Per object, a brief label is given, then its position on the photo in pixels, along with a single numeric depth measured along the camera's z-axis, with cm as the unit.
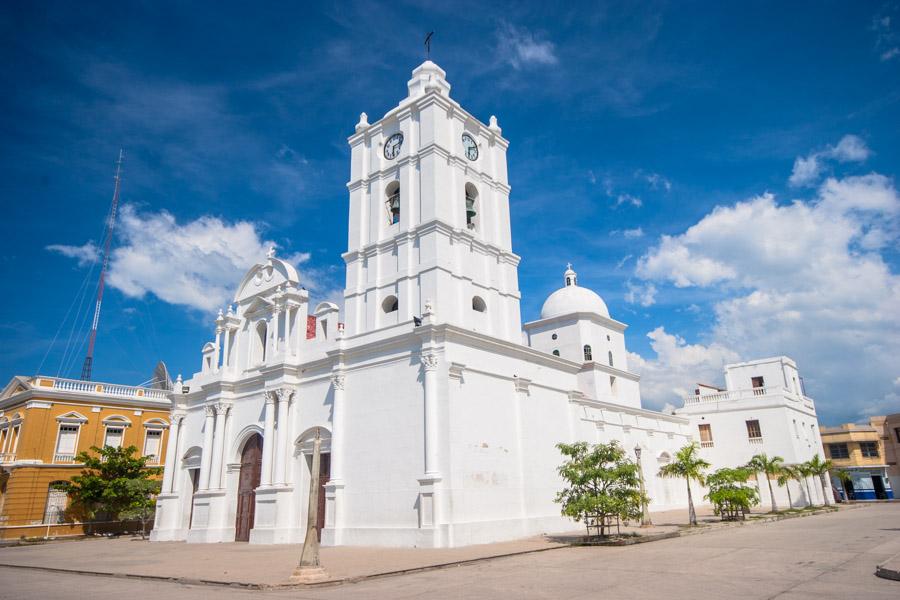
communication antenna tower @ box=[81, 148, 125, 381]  4341
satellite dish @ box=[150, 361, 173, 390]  4206
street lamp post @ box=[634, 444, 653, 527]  2317
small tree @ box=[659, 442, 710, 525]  2473
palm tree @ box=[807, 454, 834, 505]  3559
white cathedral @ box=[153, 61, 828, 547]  1983
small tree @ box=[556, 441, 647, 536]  1770
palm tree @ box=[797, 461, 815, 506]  3425
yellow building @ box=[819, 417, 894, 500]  4831
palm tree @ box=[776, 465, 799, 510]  3211
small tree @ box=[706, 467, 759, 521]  2511
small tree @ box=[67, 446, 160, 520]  3175
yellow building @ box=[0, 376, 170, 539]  3198
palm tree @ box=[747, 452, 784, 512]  3134
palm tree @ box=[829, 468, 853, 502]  4437
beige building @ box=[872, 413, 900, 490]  4822
